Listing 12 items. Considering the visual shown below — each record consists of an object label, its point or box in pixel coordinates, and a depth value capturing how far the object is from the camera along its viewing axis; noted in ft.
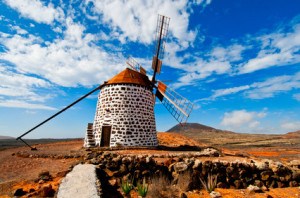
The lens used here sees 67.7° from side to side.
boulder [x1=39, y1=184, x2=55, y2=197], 21.18
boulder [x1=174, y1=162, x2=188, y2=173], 28.54
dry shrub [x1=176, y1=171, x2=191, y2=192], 26.04
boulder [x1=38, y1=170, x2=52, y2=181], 27.27
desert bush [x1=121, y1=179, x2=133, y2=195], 23.66
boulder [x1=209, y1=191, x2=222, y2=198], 24.17
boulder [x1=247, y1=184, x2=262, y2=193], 26.27
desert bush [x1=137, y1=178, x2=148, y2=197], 22.97
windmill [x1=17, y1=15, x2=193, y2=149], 54.03
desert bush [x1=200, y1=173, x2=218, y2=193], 25.92
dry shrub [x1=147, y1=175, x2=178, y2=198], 22.53
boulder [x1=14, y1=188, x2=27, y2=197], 22.13
